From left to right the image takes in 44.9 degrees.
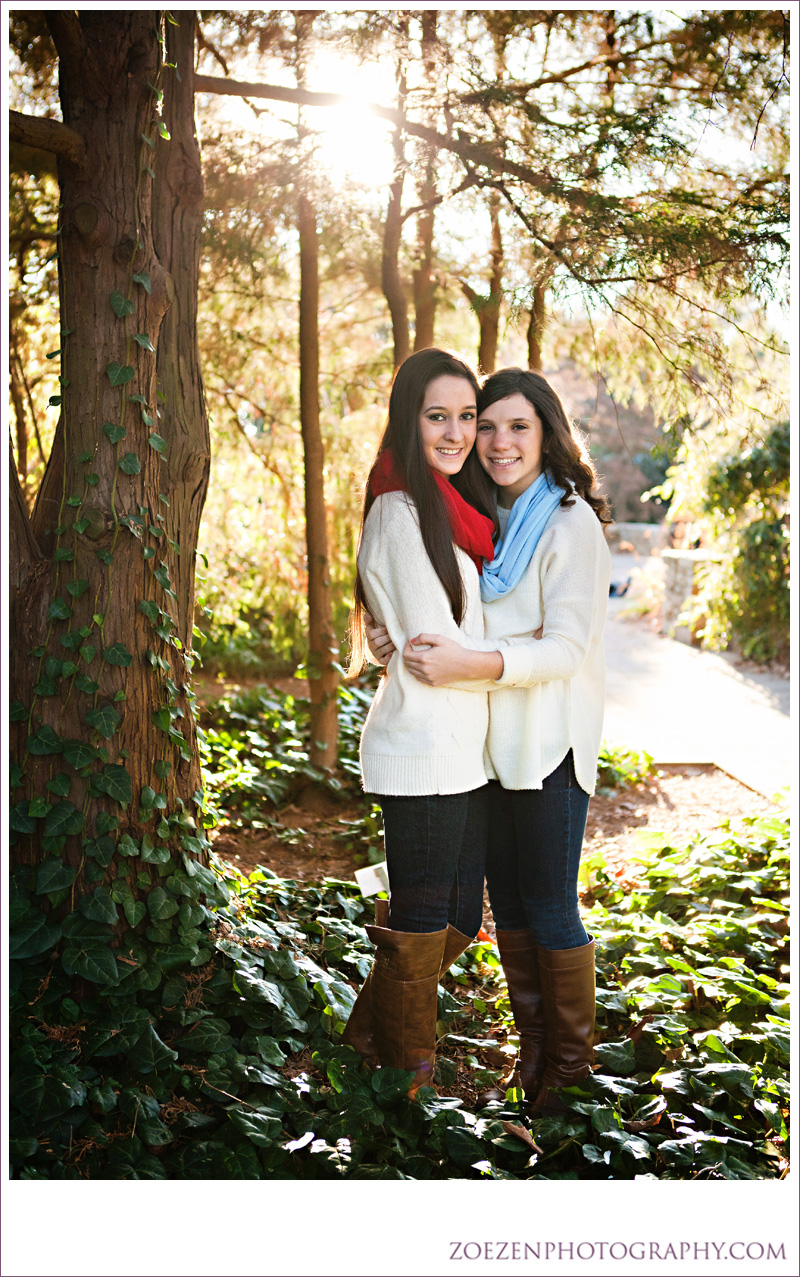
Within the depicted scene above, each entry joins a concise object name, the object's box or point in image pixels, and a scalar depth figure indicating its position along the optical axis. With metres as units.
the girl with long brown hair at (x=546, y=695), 1.92
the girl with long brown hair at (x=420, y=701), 1.85
